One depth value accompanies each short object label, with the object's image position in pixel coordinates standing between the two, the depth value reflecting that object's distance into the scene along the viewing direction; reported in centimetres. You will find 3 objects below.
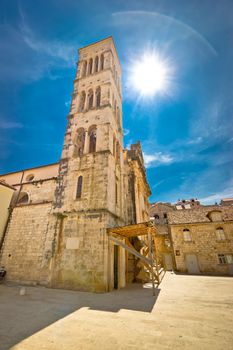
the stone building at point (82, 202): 972
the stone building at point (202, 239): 1852
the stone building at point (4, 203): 1366
